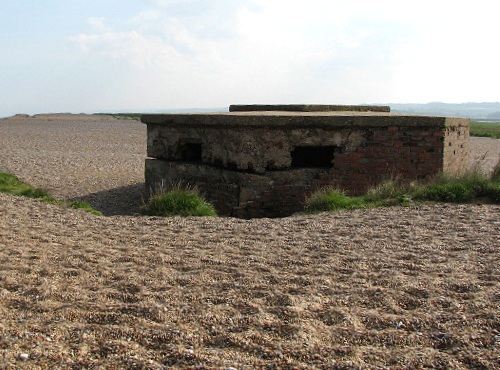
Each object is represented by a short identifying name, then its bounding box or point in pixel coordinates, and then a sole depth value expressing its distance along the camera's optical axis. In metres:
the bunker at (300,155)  8.36
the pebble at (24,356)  2.94
